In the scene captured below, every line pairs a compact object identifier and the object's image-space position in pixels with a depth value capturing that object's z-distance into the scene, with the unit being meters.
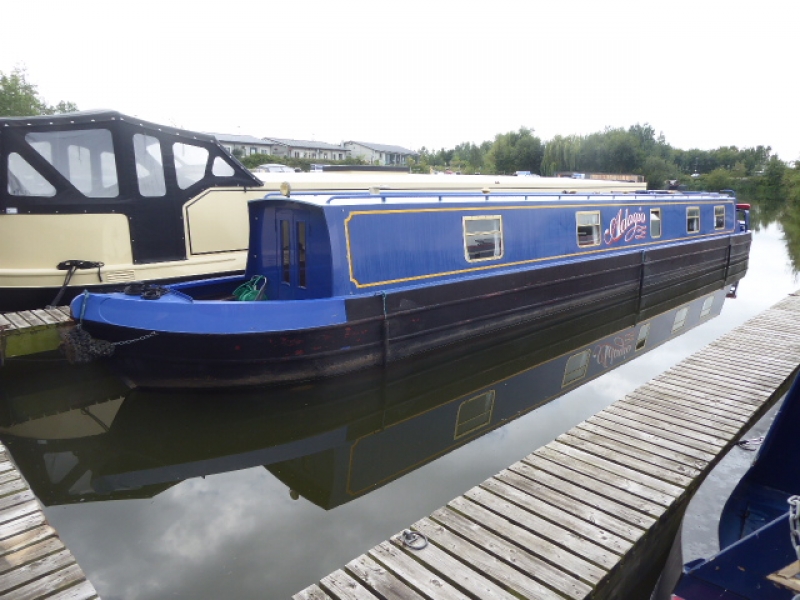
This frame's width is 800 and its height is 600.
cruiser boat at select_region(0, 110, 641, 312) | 6.27
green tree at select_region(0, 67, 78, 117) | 23.70
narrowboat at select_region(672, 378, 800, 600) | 2.19
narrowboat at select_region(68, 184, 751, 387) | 5.35
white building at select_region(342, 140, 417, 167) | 65.19
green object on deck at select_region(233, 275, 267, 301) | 6.41
